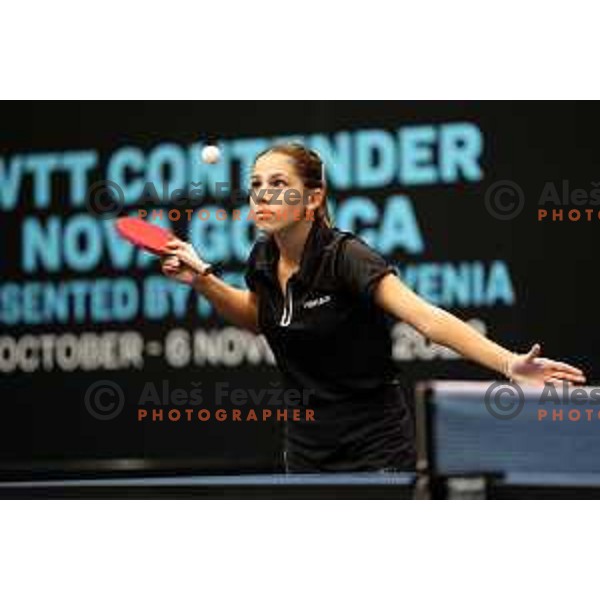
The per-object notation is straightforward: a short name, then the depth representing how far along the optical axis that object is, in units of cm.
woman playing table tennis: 704
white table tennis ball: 1043
